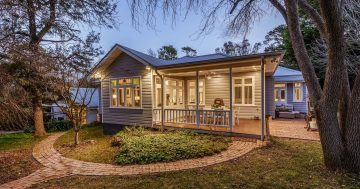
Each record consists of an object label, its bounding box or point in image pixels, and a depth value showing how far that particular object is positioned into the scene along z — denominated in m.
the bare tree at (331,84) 4.00
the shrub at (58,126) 13.47
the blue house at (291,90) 14.37
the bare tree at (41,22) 4.75
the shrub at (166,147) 5.89
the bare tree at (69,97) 8.21
